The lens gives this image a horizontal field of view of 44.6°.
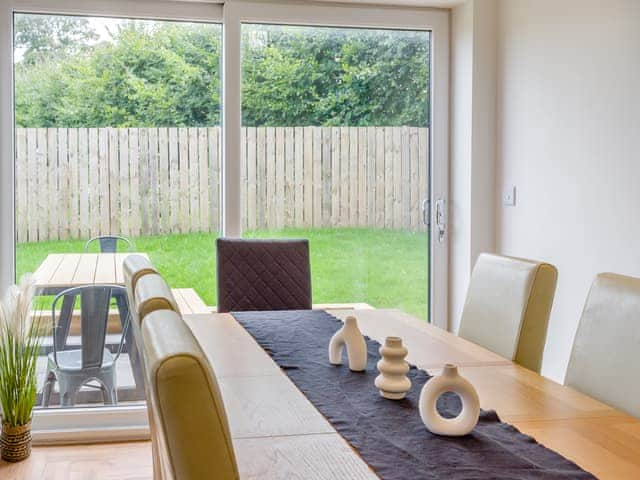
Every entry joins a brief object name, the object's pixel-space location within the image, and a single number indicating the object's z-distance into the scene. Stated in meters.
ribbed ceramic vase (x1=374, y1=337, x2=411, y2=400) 1.62
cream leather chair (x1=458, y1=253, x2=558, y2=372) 2.23
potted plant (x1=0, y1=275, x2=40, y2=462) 3.33
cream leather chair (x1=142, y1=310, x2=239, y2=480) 0.85
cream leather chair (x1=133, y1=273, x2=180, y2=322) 1.33
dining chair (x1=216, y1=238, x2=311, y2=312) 3.23
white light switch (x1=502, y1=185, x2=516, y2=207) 3.79
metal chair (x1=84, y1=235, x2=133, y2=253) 3.91
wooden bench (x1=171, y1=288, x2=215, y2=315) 3.94
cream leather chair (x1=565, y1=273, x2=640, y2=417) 1.76
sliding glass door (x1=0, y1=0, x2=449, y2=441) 3.80
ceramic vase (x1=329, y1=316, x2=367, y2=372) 1.87
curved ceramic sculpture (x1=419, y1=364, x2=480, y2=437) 1.39
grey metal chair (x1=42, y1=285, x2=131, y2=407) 3.80
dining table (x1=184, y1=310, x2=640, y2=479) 1.28
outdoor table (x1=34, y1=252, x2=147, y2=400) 3.79
